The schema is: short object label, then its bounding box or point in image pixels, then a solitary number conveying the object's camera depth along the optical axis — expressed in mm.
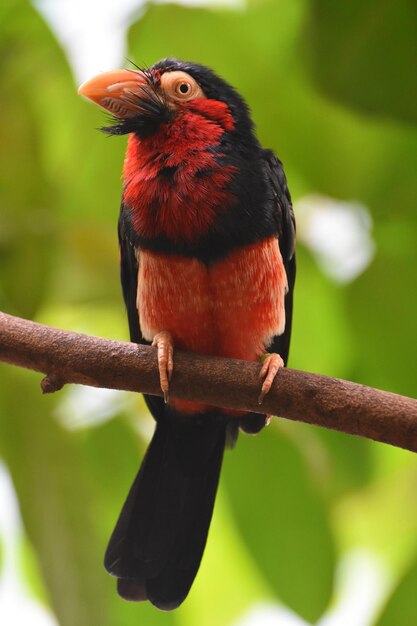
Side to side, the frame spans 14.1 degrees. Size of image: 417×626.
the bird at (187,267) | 5184
